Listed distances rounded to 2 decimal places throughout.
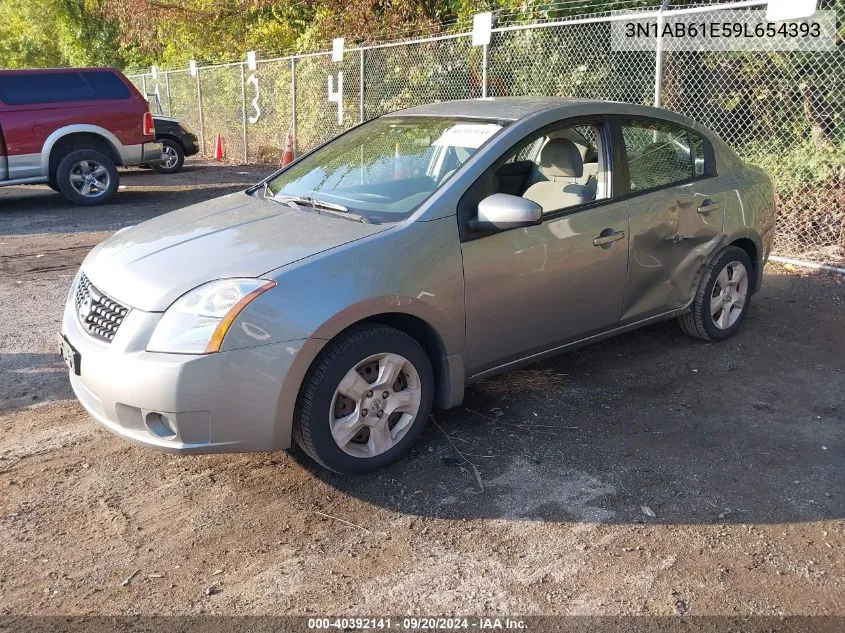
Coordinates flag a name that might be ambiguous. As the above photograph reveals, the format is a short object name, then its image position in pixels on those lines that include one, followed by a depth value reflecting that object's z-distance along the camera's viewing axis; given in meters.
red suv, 10.87
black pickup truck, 15.66
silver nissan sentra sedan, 3.27
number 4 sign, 13.55
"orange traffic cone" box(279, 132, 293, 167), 14.26
